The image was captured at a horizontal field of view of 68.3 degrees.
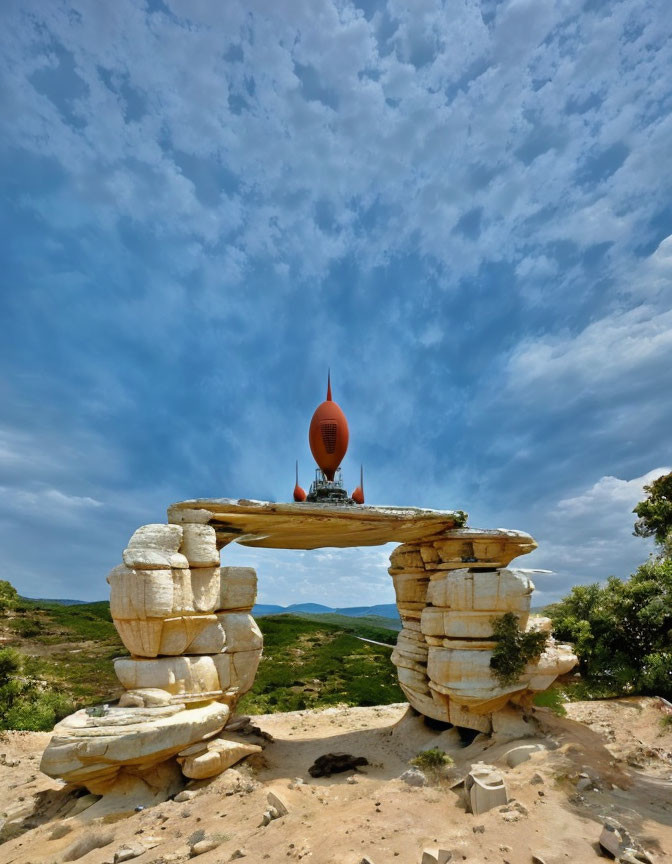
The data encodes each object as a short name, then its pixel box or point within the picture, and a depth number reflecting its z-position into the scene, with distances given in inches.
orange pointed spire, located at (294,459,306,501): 700.7
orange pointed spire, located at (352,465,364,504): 696.4
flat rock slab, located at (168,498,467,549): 536.7
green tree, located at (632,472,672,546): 738.8
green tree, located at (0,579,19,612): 777.6
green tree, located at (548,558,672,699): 641.0
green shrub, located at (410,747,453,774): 488.1
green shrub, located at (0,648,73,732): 725.3
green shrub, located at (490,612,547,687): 550.9
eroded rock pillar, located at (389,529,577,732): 561.3
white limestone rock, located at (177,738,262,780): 466.0
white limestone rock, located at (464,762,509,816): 375.6
